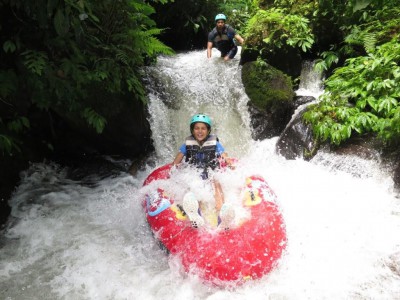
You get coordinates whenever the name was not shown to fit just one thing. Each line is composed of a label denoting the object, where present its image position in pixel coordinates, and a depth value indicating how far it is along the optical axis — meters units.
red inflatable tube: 3.08
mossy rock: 6.56
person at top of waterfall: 8.36
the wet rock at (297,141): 5.64
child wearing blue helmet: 4.48
